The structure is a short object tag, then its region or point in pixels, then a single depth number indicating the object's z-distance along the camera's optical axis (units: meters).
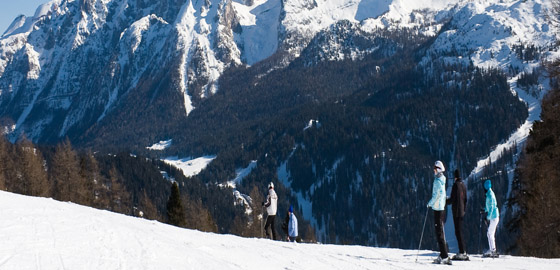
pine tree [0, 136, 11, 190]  66.38
